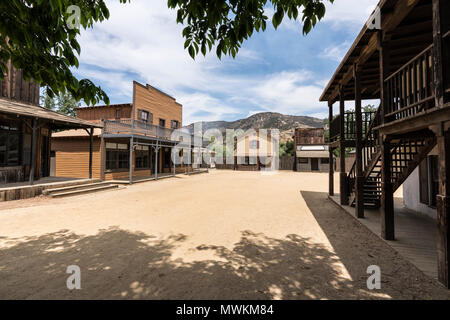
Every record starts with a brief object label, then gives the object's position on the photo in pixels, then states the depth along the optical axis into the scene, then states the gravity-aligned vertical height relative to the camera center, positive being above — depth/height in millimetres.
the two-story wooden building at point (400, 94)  3100 +1567
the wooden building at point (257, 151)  33844 +2652
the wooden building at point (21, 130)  10156 +1925
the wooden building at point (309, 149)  32000 +2827
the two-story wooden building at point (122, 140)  15141 +2044
